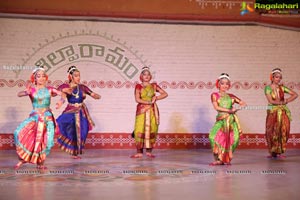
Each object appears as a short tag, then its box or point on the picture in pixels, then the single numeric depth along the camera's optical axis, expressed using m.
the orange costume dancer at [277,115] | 11.09
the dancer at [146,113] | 11.11
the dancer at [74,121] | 10.86
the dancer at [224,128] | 9.64
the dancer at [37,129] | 8.93
